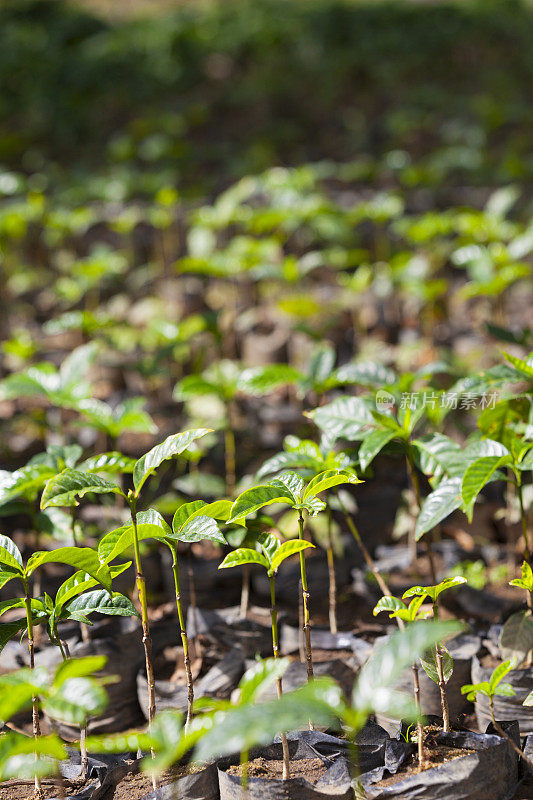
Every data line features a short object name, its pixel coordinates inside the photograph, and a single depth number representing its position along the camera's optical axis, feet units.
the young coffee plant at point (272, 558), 7.53
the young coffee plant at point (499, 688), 7.50
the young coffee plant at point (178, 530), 7.55
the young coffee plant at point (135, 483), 7.56
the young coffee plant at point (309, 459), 7.93
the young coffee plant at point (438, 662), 7.60
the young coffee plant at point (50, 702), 7.12
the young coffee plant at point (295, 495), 7.60
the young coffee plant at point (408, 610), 7.52
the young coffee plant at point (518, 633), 7.95
